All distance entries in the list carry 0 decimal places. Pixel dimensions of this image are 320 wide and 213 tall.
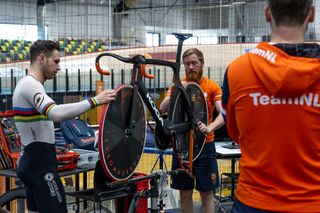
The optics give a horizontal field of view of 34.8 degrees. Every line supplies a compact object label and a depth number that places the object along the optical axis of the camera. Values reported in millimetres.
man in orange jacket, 1432
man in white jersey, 2994
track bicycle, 2801
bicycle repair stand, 2893
